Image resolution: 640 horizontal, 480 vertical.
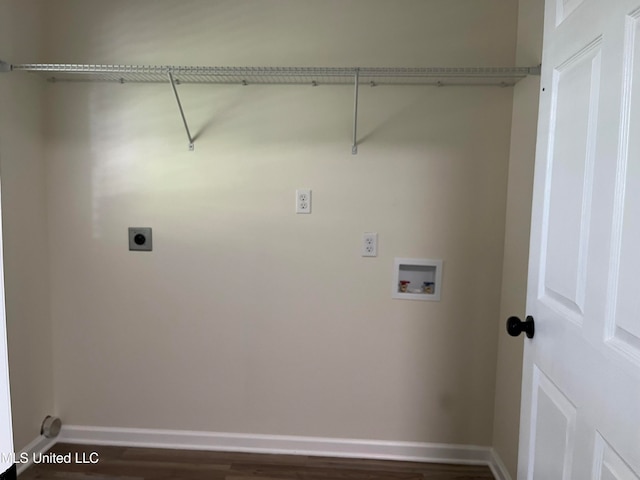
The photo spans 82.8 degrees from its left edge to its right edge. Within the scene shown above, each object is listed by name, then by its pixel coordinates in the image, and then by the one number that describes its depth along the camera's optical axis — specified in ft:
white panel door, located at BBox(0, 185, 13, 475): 2.22
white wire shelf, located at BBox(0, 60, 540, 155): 4.93
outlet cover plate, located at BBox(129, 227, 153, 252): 6.04
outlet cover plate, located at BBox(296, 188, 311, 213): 5.87
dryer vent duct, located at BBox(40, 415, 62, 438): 6.08
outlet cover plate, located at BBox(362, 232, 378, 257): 5.88
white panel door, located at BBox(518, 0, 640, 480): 2.18
